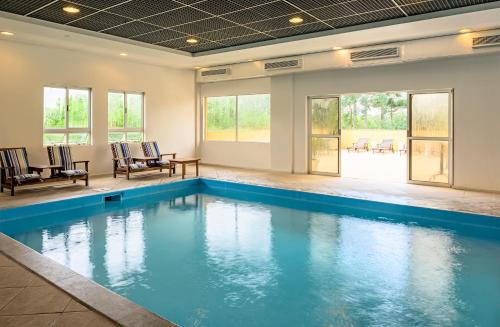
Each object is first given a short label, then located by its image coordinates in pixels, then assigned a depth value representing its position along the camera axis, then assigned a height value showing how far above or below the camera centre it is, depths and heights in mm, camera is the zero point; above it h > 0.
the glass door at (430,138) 7875 +376
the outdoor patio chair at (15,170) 6965 -260
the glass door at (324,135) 9531 +507
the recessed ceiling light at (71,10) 6055 +2276
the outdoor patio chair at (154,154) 9547 +50
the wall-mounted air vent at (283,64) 9305 +2217
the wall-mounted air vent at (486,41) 6738 +1980
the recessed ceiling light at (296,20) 6637 +2312
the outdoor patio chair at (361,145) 16734 +472
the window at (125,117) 9758 +998
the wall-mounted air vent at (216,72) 10781 +2341
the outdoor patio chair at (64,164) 7750 -165
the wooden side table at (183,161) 9125 -117
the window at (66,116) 8516 +895
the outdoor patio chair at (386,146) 15914 +408
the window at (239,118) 10812 +1086
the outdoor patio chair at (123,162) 8914 -137
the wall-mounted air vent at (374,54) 7786 +2065
